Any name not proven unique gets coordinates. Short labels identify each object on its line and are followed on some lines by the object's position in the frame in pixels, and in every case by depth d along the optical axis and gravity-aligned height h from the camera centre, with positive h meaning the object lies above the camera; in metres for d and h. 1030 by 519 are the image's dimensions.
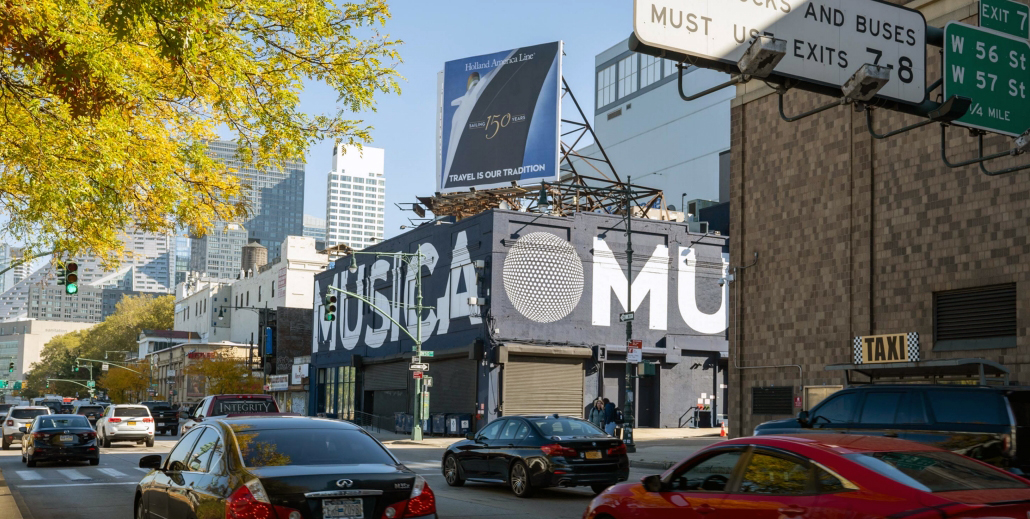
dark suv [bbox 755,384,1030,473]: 12.29 -1.13
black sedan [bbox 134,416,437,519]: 7.91 -1.30
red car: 6.32 -1.03
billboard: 50.31 +11.04
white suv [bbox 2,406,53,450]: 36.72 -3.93
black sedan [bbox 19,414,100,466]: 25.72 -3.32
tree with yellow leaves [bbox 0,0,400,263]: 11.02 +2.79
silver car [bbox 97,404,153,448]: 36.25 -3.97
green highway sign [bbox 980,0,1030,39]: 13.80 +4.56
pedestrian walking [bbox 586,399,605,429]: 37.38 -3.20
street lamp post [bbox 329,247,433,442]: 42.28 -2.47
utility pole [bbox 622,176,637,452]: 32.38 -2.79
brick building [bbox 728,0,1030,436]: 21.19 +2.13
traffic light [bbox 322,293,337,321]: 38.34 +0.62
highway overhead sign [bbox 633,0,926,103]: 11.22 +3.65
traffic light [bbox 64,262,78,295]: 25.99 +1.04
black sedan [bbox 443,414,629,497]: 17.02 -2.26
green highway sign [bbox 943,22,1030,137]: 13.20 +3.60
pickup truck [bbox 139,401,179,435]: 49.93 -5.01
